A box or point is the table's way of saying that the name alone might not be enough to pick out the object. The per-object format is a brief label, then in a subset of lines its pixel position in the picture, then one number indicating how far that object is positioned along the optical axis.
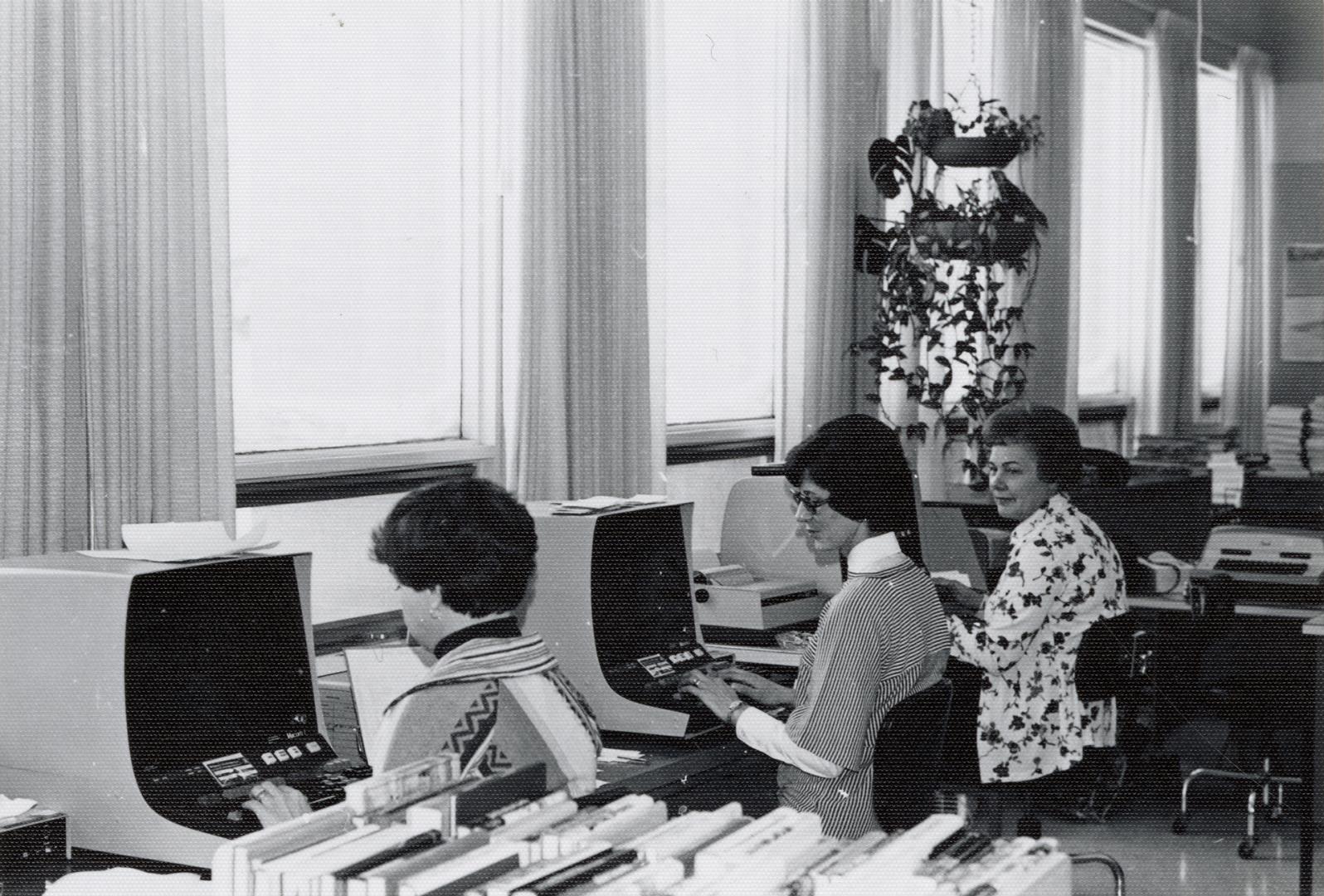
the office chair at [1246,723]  5.04
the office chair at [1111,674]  4.04
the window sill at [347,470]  3.71
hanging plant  5.93
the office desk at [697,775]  2.95
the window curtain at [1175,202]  7.54
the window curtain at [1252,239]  7.28
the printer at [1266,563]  5.19
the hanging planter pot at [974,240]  5.96
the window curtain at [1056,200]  7.22
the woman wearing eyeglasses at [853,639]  2.75
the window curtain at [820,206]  5.73
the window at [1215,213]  7.45
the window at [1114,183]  7.65
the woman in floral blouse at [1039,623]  3.96
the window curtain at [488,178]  4.25
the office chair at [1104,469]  5.82
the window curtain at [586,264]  4.32
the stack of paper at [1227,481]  6.37
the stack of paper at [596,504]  3.43
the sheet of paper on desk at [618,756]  3.06
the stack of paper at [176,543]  2.55
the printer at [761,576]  4.08
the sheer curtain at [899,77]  6.20
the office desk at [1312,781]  4.14
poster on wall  7.12
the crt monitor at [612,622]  3.25
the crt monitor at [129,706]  2.34
